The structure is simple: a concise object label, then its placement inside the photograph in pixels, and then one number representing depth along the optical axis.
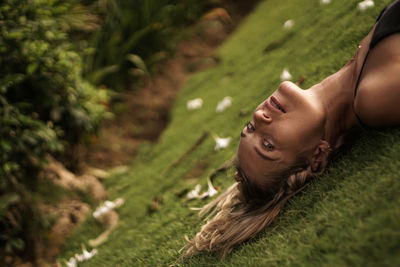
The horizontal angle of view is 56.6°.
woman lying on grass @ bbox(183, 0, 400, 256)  1.72
